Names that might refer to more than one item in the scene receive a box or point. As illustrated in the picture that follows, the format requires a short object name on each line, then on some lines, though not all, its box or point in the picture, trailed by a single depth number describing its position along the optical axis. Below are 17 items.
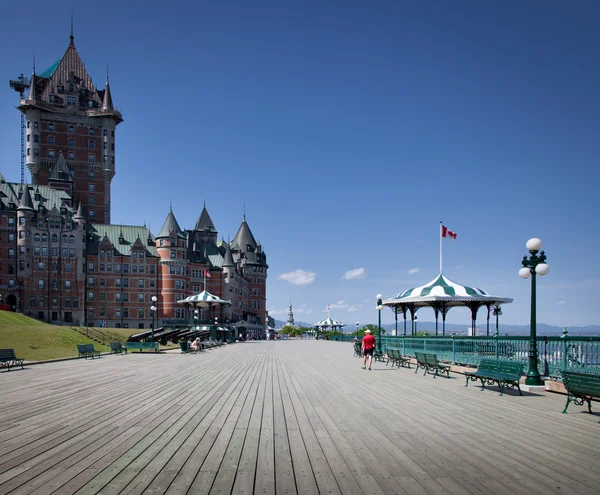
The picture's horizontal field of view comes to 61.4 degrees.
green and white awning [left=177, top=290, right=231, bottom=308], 57.28
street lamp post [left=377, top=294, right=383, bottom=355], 28.50
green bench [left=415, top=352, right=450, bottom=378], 17.47
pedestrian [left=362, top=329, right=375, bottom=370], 20.67
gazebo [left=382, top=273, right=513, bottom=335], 26.73
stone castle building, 73.50
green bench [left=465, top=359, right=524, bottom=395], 12.79
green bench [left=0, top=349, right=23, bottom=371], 19.36
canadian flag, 34.00
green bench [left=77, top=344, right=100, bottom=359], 26.69
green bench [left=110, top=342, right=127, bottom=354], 32.69
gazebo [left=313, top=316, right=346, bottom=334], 81.44
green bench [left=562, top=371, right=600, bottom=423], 9.66
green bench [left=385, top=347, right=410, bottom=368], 22.12
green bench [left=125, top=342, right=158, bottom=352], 35.81
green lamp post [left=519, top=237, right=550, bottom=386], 13.98
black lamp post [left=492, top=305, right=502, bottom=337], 34.20
